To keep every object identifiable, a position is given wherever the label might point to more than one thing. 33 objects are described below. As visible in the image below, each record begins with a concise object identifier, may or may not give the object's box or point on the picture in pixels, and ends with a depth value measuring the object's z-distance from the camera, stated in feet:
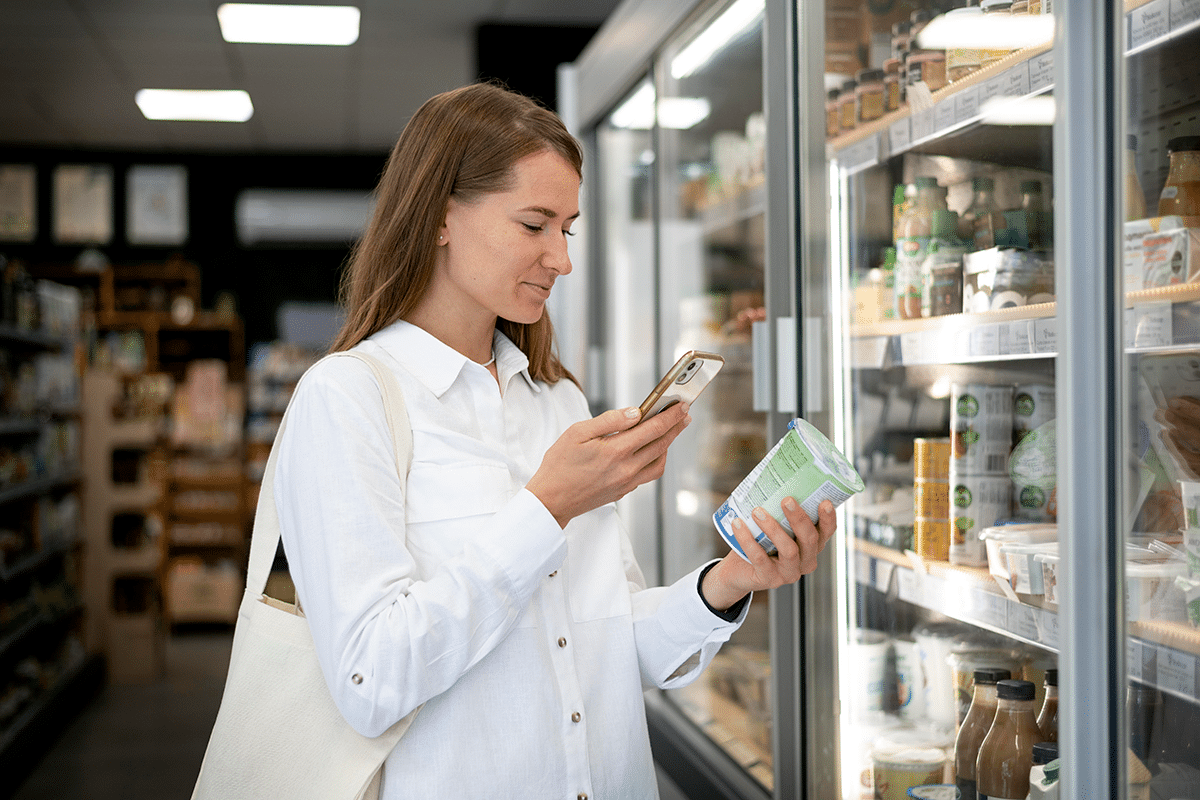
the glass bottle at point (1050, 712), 5.26
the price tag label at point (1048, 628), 4.66
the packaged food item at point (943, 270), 5.84
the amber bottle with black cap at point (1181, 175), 4.36
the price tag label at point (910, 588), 6.02
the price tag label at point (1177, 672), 4.00
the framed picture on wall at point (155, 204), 27.81
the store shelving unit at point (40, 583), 14.34
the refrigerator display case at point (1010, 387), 4.11
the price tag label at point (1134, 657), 4.12
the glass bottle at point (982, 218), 5.62
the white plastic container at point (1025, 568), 4.87
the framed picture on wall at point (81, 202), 27.43
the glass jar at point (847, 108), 6.81
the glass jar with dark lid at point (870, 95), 6.61
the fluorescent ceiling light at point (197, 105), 22.58
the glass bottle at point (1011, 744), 5.24
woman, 3.80
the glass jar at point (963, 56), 5.52
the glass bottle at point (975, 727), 5.60
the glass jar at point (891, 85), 6.43
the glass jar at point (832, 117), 6.87
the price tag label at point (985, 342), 5.14
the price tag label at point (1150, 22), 4.04
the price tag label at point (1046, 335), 4.54
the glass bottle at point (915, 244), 6.17
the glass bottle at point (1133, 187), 4.21
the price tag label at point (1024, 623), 4.83
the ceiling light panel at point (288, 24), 17.60
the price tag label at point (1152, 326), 4.08
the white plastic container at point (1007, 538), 5.13
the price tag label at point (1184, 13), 3.99
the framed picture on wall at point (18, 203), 27.17
